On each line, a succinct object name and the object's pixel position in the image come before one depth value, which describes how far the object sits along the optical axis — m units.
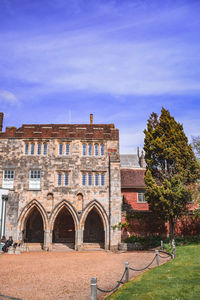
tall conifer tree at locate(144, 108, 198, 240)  22.44
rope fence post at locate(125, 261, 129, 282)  11.29
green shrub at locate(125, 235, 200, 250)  23.94
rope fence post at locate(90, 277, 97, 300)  7.97
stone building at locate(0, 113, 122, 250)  25.47
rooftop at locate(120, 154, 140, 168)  42.54
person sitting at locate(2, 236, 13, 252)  22.41
